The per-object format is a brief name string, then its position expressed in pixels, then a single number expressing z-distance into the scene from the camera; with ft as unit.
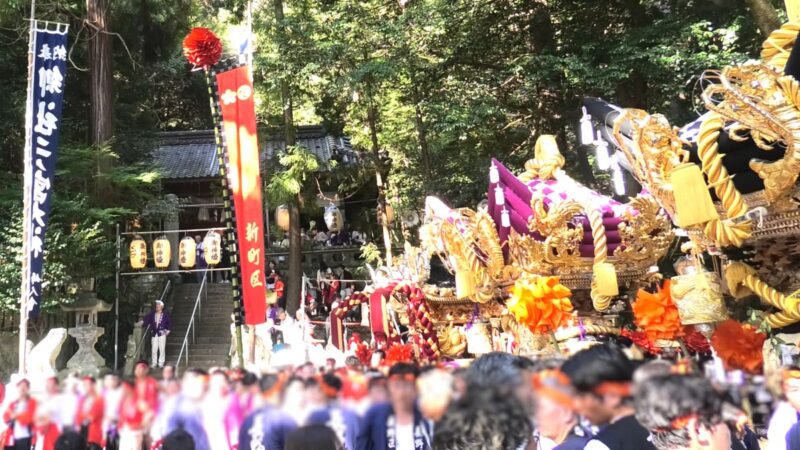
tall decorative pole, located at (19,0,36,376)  27.45
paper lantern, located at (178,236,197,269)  50.11
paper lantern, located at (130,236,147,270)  47.14
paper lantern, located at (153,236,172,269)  48.70
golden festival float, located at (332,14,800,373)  12.54
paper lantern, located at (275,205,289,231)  56.95
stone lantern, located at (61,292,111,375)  40.43
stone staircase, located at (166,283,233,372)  50.14
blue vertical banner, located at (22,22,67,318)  29.04
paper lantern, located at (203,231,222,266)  48.60
